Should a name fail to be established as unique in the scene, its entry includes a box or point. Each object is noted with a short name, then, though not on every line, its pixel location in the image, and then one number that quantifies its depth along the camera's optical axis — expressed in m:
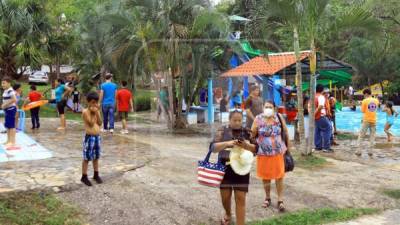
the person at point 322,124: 11.37
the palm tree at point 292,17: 9.38
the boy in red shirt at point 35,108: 13.16
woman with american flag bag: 5.25
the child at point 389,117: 13.64
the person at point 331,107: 12.15
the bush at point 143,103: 14.86
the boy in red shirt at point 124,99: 12.34
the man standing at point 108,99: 12.01
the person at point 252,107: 8.29
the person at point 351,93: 33.12
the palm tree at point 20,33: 18.22
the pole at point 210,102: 10.52
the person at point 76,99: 20.66
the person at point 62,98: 12.91
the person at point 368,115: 11.31
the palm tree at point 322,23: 9.44
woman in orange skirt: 6.15
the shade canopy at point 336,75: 16.08
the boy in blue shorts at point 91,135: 6.54
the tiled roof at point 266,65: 12.30
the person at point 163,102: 14.11
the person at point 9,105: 9.44
